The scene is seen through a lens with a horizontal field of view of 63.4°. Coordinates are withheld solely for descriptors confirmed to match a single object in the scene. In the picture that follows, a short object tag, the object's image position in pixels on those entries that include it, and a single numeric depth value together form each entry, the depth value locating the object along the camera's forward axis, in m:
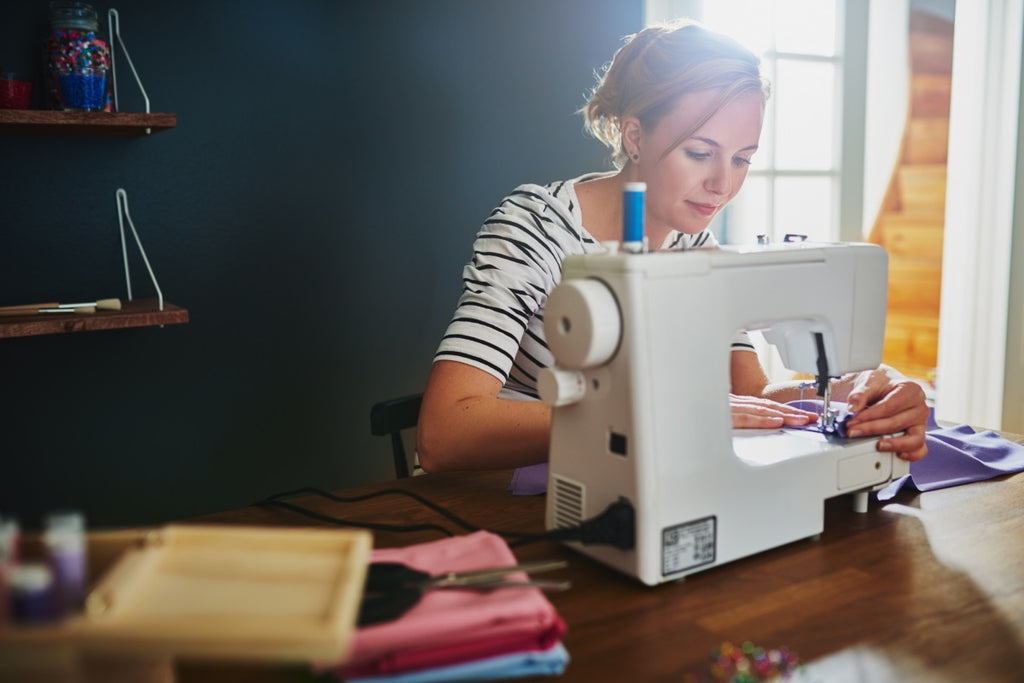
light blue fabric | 0.70
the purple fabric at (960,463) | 1.21
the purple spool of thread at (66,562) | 0.54
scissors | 0.76
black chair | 1.58
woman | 1.30
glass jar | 1.69
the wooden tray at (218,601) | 0.50
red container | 1.67
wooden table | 0.75
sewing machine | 0.89
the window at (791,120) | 2.85
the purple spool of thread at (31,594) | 0.52
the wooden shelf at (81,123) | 1.62
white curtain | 2.82
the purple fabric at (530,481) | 1.20
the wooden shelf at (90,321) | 1.58
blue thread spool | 0.93
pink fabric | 0.71
